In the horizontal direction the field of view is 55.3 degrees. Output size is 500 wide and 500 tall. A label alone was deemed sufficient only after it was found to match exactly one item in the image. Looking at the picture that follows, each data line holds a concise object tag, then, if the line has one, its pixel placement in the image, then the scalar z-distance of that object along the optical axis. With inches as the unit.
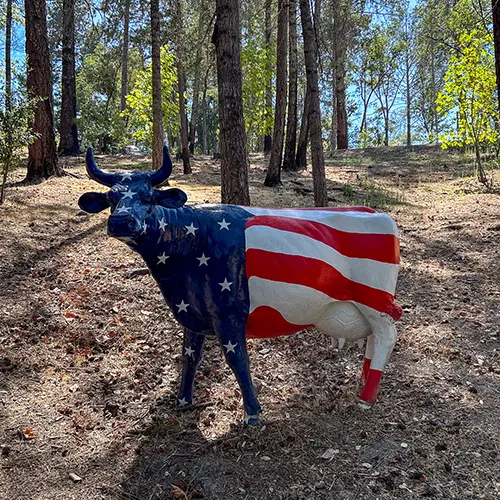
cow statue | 134.4
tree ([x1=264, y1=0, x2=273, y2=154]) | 667.4
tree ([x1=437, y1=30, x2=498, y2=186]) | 467.8
